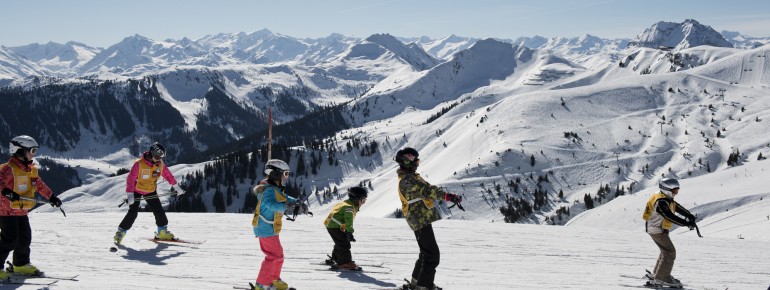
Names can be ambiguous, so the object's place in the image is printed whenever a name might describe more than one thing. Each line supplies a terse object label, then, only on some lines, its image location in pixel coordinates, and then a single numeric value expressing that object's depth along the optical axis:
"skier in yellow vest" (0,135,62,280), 10.41
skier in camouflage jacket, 9.46
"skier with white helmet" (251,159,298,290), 9.13
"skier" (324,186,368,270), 11.96
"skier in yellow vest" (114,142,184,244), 14.27
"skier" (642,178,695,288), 11.15
